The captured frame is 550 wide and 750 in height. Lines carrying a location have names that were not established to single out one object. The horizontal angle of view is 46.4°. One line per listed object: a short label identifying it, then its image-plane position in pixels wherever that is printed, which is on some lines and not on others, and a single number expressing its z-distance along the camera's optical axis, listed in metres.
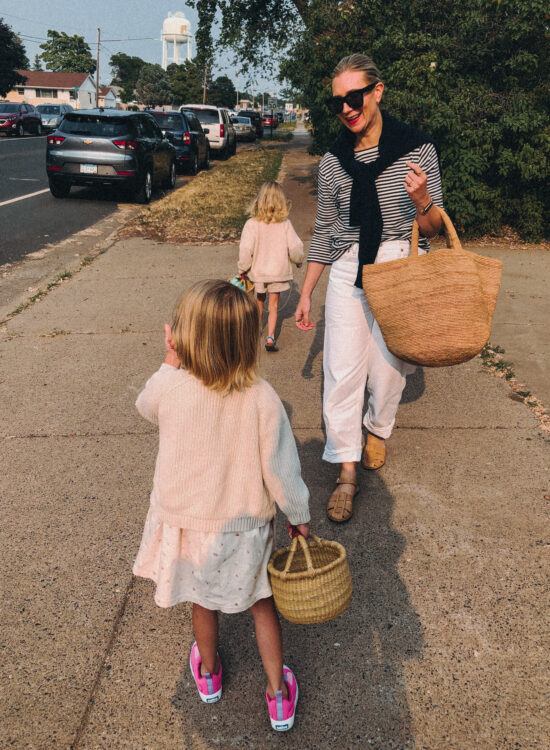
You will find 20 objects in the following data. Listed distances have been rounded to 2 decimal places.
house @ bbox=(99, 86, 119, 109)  105.94
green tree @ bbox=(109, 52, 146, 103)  129.88
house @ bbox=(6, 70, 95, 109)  90.38
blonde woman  2.99
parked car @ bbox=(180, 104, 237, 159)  23.22
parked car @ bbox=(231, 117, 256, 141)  36.88
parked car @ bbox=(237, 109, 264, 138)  44.16
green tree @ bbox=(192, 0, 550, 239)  8.33
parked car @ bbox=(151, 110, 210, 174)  18.19
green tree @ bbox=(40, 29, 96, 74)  113.81
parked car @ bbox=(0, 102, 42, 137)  32.32
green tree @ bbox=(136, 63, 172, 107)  95.81
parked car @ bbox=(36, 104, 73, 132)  38.38
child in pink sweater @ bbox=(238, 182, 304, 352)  5.18
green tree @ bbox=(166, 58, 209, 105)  84.81
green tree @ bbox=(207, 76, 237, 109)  96.85
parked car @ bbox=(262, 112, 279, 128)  50.71
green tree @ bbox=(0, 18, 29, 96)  53.75
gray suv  12.55
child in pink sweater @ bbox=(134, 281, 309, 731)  1.84
